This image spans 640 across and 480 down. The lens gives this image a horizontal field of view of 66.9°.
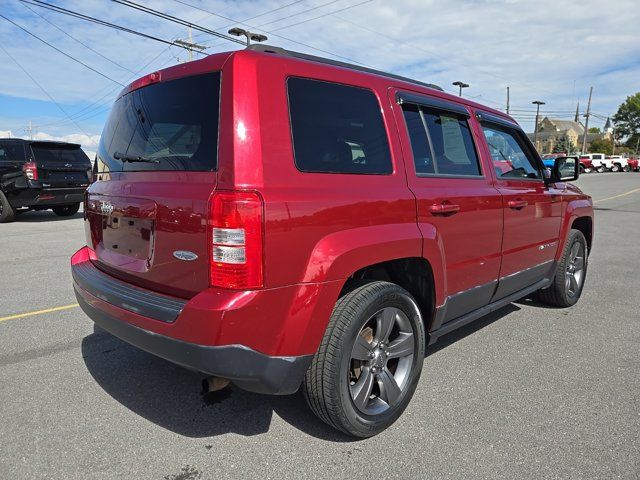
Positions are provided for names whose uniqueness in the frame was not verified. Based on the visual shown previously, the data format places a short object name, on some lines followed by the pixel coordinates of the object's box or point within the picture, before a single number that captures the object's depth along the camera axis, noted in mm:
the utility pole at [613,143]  94469
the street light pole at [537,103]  62000
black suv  10914
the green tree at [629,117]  96562
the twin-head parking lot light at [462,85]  44375
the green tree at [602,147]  95619
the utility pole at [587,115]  72725
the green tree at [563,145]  95150
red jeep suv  2125
